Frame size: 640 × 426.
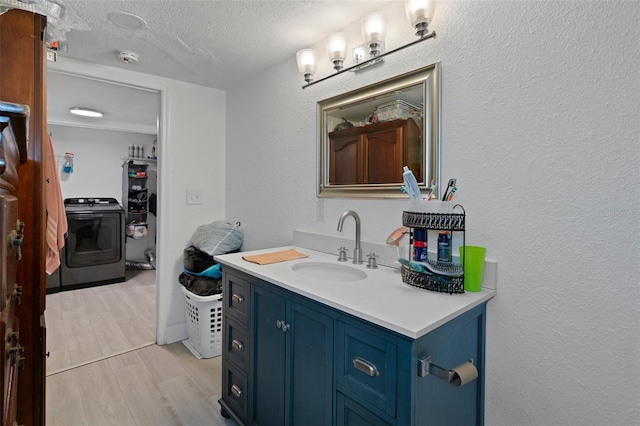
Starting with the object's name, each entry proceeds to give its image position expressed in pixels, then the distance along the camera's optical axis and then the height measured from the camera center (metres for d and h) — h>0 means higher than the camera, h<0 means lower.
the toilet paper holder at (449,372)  0.87 -0.44
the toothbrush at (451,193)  1.18 +0.07
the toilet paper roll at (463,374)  0.88 -0.44
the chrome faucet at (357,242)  1.61 -0.15
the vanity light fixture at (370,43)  1.29 +0.80
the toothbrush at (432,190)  1.32 +0.10
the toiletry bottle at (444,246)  1.22 -0.12
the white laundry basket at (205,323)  2.30 -0.80
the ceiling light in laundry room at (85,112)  3.71 +1.16
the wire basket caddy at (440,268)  1.15 -0.20
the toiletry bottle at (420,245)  1.26 -0.12
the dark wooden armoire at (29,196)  1.06 +0.05
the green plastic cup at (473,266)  1.18 -0.19
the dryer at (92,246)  3.83 -0.42
